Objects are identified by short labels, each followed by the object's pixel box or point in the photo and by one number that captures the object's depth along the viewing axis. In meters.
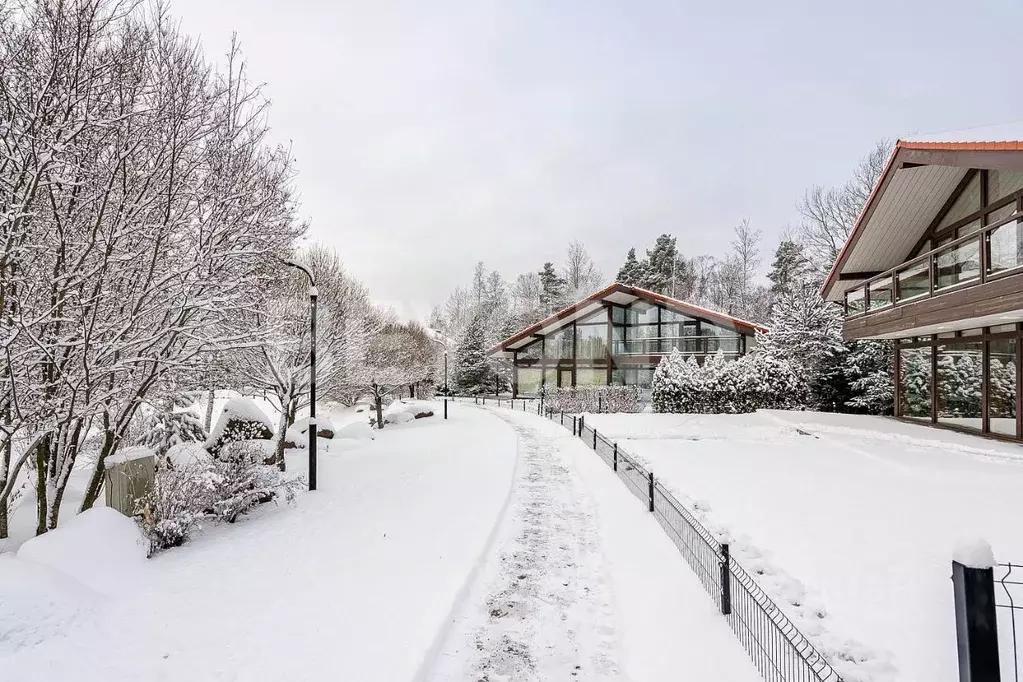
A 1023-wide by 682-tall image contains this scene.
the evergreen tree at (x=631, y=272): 58.97
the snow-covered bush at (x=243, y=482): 8.05
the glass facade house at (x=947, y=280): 10.21
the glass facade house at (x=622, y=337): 28.83
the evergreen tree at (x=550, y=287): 61.34
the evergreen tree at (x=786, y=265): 41.22
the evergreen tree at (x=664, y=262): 58.09
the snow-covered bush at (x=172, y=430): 14.95
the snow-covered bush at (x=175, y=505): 6.84
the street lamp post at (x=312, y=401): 10.07
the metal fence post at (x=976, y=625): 2.61
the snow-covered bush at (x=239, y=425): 12.05
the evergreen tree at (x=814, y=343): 22.20
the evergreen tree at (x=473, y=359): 49.12
